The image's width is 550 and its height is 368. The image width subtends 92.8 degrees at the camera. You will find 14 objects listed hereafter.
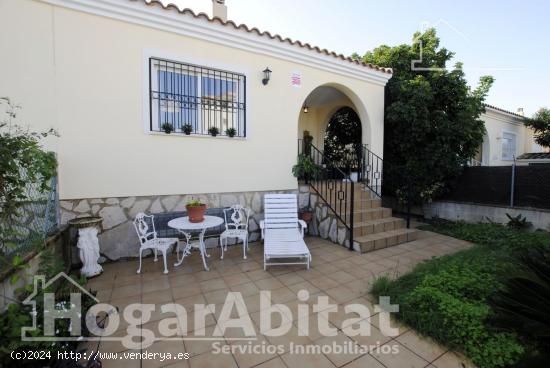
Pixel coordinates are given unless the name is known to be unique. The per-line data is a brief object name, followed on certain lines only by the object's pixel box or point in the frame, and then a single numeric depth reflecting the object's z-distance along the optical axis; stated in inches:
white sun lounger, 156.9
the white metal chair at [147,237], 151.5
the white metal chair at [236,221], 175.9
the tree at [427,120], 249.3
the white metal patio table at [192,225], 154.8
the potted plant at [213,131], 192.9
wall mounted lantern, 203.9
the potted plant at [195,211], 158.7
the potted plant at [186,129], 183.3
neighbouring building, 436.2
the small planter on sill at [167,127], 176.4
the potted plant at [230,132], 198.2
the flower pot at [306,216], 221.5
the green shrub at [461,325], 82.5
